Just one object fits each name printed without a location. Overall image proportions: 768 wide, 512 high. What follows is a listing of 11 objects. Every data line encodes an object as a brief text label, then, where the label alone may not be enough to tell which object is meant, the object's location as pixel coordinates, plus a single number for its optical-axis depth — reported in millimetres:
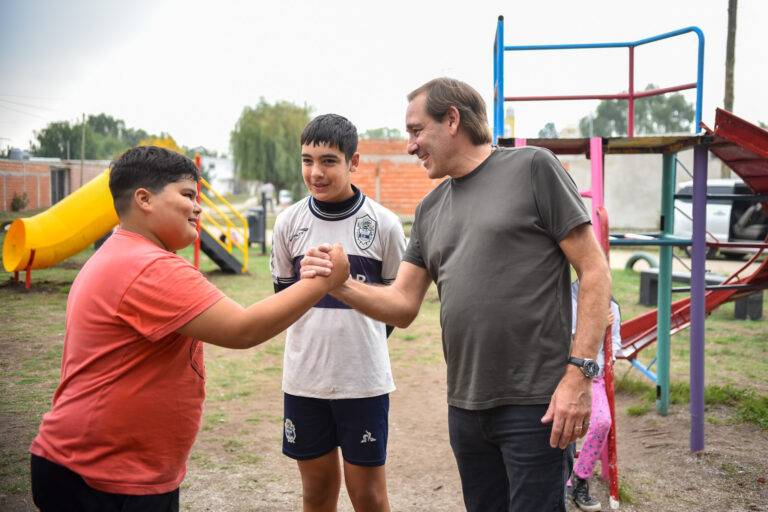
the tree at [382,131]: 45875
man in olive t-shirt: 1994
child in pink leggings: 3342
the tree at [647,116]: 62219
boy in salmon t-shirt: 1784
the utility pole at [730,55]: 16375
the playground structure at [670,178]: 4117
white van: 13469
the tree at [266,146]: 31609
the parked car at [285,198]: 51166
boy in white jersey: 2723
